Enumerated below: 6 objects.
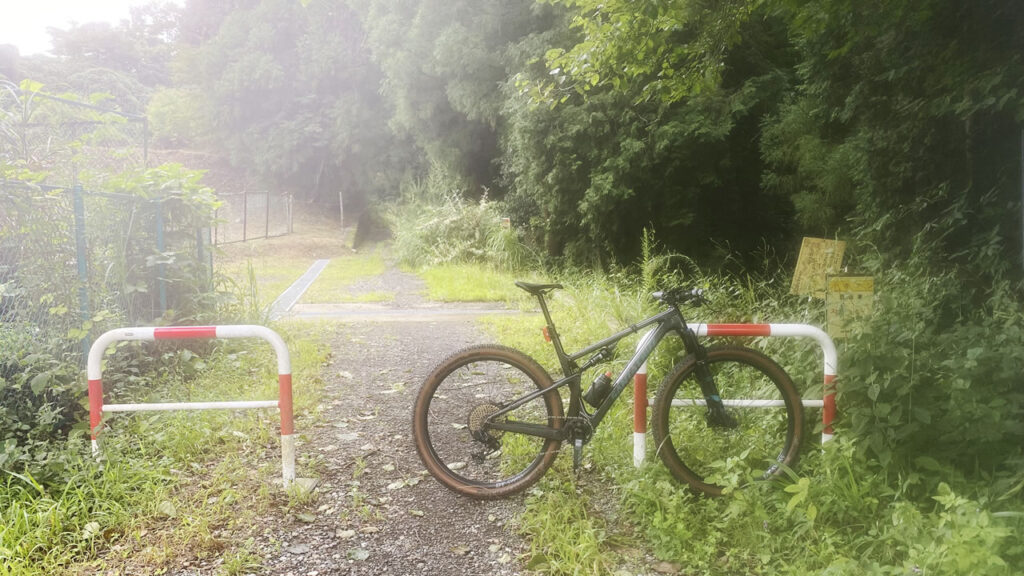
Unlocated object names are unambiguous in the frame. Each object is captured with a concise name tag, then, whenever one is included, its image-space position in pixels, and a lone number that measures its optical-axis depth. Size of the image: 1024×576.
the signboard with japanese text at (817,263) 3.91
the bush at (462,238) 13.21
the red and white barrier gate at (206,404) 3.54
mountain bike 3.44
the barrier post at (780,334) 3.46
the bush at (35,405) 3.62
